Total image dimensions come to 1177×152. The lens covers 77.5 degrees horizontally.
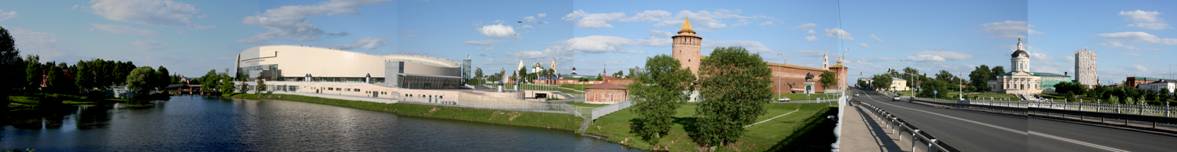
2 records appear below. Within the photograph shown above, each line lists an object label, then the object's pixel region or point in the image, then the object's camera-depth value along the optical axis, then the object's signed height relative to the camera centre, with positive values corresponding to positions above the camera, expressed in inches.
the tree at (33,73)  1763.0 +19.6
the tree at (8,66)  1376.7 +31.0
